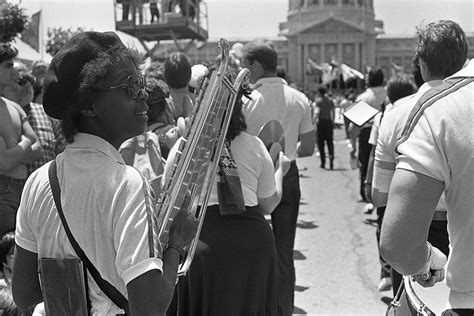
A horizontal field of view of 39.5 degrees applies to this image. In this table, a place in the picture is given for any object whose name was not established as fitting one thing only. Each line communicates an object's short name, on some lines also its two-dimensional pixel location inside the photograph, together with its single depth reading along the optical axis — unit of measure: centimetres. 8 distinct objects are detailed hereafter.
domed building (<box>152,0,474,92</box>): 9319
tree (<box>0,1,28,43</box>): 1056
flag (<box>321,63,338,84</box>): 3074
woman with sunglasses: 178
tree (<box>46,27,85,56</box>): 5005
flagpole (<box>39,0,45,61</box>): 1757
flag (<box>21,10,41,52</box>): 1703
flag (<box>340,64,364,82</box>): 3079
